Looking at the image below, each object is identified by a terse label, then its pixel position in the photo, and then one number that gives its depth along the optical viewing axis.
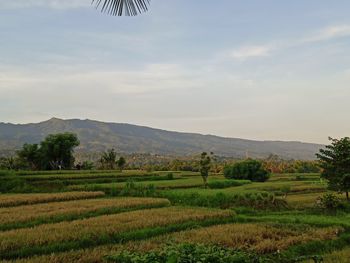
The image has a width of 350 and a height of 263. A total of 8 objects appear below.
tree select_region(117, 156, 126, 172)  80.94
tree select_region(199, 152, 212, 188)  44.50
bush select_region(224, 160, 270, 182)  61.50
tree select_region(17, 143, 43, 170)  72.44
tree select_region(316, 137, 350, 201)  29.75
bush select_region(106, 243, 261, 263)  7.89
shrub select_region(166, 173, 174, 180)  54.66
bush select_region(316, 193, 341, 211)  26.06
